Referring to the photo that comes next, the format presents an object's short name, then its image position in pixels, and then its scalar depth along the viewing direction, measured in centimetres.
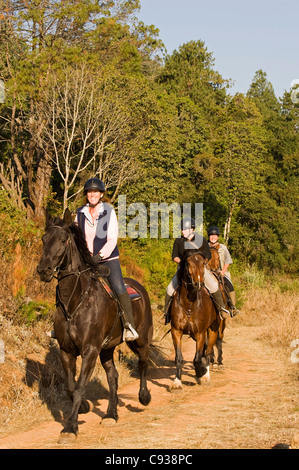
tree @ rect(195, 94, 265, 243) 3569
